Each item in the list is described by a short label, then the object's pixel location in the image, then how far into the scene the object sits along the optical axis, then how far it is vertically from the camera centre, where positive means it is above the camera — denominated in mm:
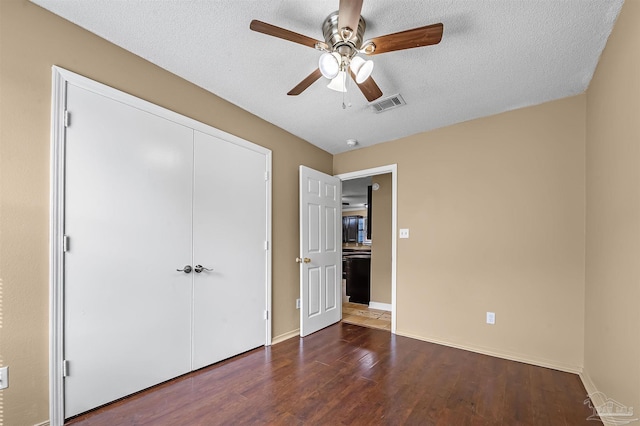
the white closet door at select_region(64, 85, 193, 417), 1771 -273
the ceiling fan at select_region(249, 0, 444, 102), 1388 +966
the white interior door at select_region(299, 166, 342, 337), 3400 -491
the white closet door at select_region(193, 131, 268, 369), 2455 -349
